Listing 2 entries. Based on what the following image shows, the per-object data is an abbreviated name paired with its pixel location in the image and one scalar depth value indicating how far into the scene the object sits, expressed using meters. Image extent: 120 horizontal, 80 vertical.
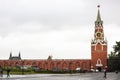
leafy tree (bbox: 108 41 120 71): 117.62
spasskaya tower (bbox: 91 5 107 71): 128.88
